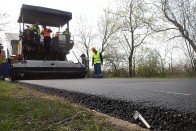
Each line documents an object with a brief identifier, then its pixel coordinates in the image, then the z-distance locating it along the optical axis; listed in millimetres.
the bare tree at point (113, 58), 17305
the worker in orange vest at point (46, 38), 6111
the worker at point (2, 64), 6415
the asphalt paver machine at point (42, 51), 5597
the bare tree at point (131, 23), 15787
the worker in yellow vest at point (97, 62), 8054
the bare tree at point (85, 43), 22714
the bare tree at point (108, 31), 18458
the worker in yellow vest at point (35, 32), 5948
